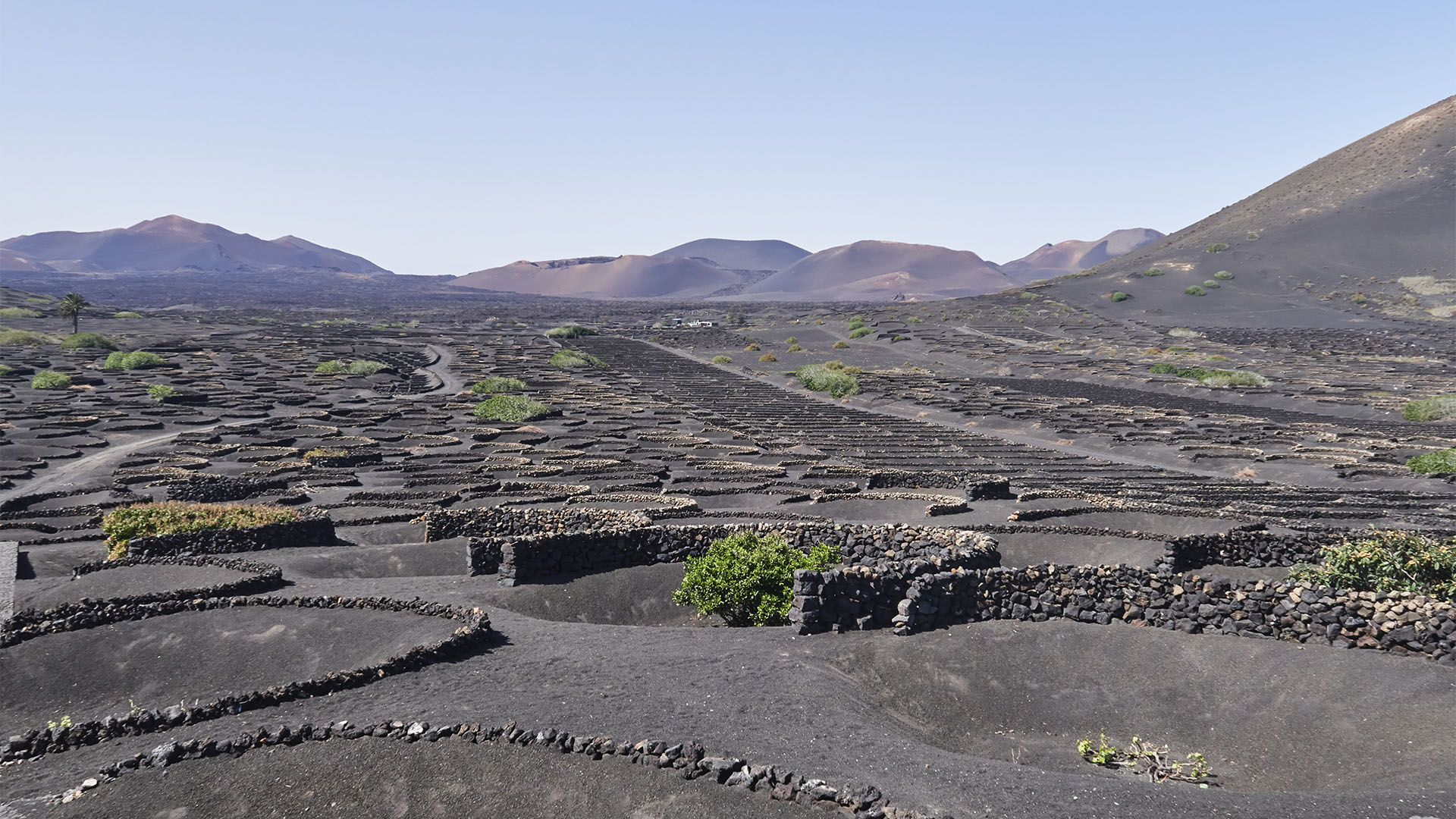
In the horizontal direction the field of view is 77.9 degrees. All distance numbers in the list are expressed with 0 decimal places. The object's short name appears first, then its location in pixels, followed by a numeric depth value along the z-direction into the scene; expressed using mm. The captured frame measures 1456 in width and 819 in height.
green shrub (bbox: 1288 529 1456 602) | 17922
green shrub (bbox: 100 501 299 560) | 25500
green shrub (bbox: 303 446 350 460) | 43619
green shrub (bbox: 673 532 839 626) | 19547
